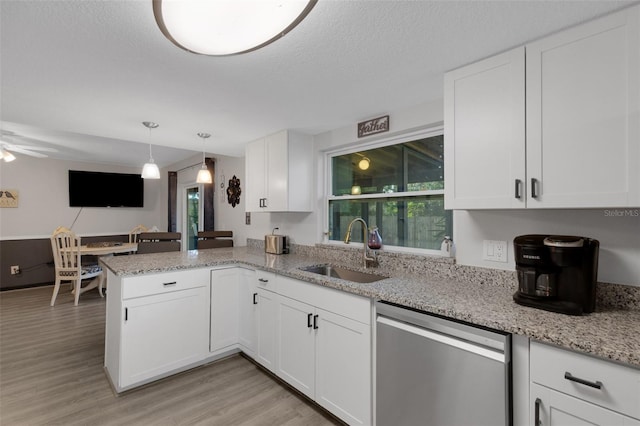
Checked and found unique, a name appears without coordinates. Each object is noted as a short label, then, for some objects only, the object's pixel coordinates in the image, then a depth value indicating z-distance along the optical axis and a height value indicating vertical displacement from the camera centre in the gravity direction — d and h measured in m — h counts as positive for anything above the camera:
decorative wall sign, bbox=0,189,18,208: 5.12 +0.26
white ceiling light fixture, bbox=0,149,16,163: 3.81 +0.76
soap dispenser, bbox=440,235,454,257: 2.10 -0.24
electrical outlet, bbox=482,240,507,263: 1.76 -0.23
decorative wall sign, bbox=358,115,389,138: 2.45 +0.73
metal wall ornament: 4.29 +0.30
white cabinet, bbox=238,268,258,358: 2.53 -0.84
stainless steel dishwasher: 1.20 -0.72
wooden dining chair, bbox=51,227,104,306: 4.19 -0.65
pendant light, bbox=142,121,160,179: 2.95 +0.41
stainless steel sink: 2.27 -0.50
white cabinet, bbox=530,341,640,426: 0.96 -0.61
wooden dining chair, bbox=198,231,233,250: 3.95 -0.37
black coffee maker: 1.26 -0.27
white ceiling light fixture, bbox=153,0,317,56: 0.98 +0.67
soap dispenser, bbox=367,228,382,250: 2.42 -0.23
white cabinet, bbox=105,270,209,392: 2.12 -0.86
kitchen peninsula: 1.12 -0.44
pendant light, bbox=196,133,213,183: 3.29 +0.40
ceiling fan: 3.92 +1.02
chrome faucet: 2.41 -0.32
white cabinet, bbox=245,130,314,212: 2.93 +0.40
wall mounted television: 5.76 +0.47
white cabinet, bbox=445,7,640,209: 1.18 +0.40
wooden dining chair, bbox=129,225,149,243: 5.42 -0.35
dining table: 4.35 -0.54
